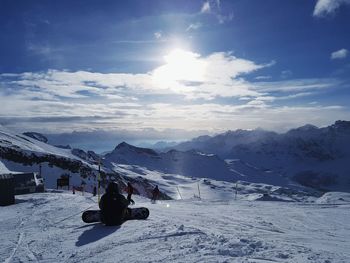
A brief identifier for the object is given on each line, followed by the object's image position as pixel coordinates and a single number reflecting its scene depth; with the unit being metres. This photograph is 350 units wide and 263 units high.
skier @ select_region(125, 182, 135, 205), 25.33
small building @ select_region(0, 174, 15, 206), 30.20
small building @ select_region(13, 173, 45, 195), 41.41
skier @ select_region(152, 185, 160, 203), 34.78
